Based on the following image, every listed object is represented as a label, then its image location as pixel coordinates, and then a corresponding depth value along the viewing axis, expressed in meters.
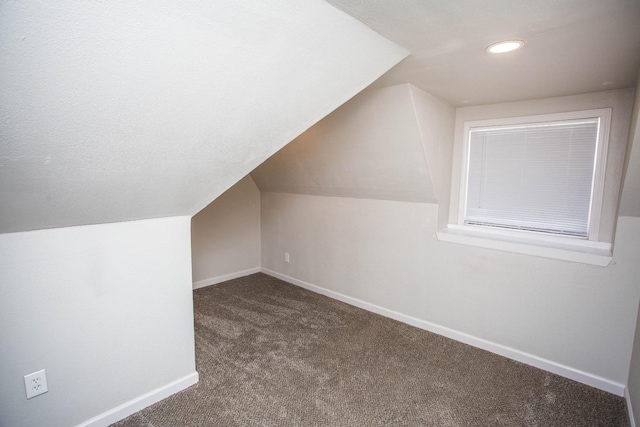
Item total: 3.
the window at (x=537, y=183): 2.39
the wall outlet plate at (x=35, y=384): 1.58
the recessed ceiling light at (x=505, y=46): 1.57
